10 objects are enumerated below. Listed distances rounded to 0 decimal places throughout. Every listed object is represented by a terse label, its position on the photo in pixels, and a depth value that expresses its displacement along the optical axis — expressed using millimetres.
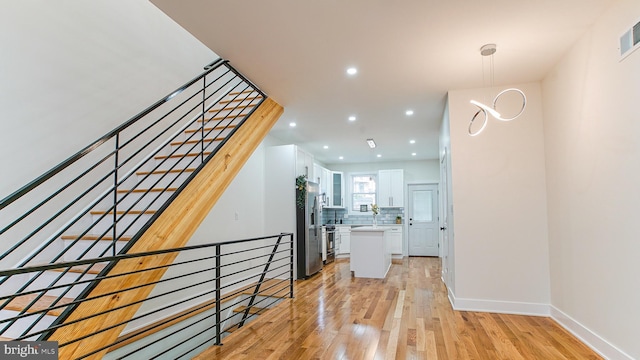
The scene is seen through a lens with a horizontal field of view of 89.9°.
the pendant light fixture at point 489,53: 2883
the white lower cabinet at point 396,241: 9125
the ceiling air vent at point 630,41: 2268
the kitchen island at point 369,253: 6203
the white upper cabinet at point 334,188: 9234
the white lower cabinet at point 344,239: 9453
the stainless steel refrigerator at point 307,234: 6293
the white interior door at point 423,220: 9297
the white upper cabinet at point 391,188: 9406
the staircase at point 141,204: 2320
